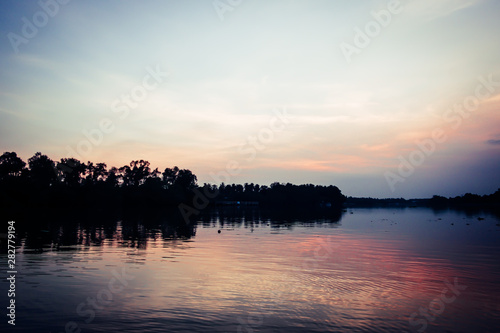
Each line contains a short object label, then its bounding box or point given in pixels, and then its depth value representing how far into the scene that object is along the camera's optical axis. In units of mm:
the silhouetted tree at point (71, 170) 167662
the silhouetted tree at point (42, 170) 148625
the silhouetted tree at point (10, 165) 138000
